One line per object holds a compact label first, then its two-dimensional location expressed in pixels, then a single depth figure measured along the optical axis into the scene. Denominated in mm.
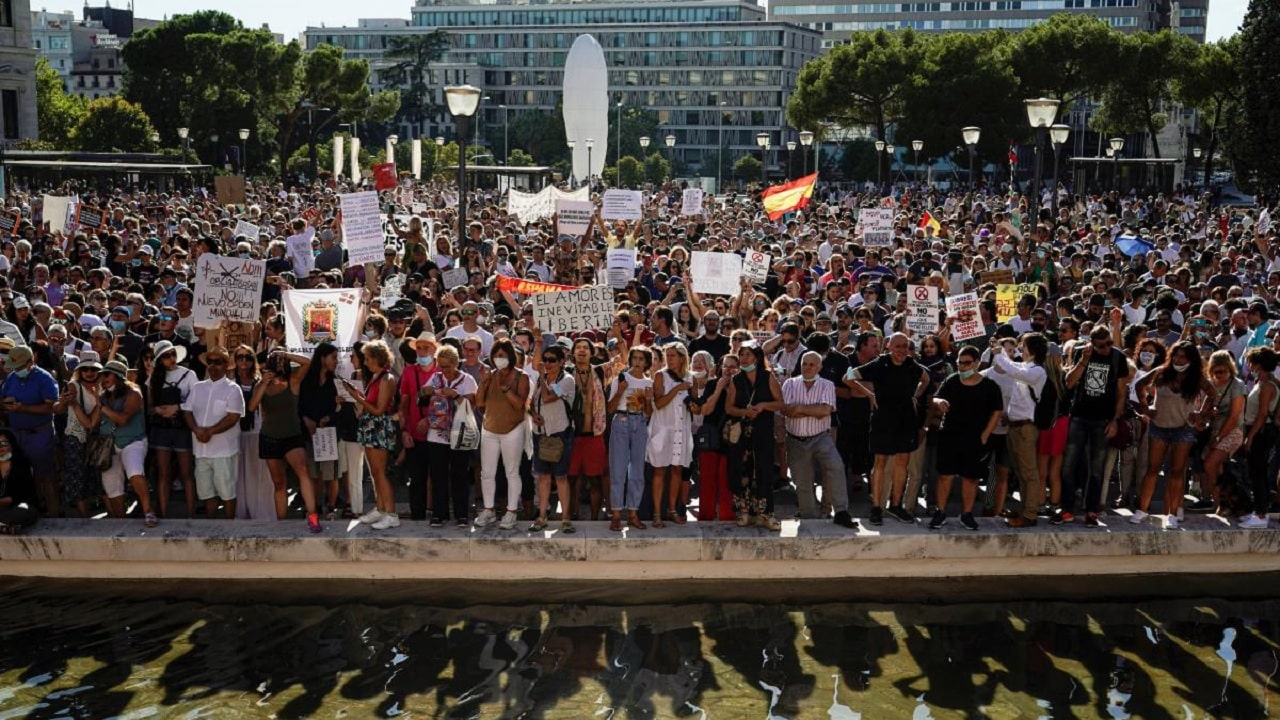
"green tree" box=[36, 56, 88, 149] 80812
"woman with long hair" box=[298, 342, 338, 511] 10695
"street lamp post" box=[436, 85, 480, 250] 16812
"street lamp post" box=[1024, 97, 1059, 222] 19531
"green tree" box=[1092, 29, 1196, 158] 69500
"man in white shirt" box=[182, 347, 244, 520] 10531
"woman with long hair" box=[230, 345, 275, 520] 10945
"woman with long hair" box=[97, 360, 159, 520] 10586
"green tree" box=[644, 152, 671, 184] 103812
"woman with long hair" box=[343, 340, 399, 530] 10531
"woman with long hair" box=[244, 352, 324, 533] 10516
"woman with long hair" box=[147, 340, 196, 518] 10734
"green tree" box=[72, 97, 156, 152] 74125
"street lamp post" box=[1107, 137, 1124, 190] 47188
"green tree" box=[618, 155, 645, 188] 93375
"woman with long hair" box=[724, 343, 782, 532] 10492
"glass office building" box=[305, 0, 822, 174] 148625
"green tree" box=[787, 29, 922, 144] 75750
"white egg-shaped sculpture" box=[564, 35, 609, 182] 78438
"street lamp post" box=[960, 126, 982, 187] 39094
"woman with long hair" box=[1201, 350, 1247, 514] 10820
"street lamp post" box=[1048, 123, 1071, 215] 24094
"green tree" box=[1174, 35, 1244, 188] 64750
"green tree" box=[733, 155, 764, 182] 110812
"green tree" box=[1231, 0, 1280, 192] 34031
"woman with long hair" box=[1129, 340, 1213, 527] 10812
